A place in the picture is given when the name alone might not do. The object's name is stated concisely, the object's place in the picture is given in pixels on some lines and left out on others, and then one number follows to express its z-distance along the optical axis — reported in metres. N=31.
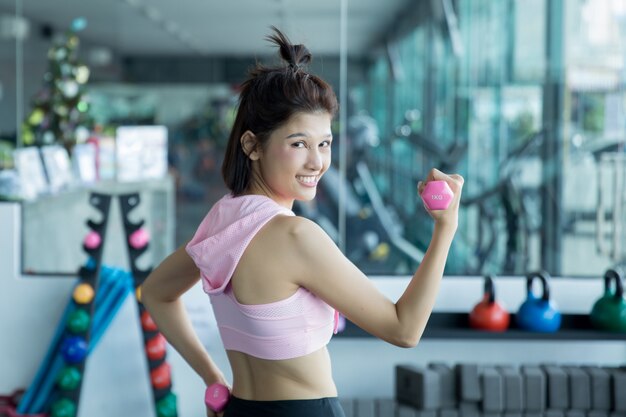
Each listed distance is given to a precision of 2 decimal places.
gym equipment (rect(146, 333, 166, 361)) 3.43
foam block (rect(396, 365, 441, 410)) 3.27
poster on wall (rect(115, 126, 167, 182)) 5.56
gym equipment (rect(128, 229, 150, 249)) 3.44
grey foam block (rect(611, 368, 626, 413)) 3.29
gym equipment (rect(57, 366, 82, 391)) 3.38
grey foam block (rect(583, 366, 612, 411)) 3.31
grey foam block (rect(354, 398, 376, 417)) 3.37
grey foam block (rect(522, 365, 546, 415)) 3.30
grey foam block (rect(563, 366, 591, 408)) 3.30
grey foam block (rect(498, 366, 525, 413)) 3.29
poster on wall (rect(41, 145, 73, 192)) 4.78
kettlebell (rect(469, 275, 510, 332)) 3.51
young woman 1.42
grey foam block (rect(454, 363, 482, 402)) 3.28
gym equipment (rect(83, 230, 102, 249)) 3.42
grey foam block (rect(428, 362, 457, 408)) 3.31
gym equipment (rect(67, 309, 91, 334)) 3.41
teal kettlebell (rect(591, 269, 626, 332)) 3.47
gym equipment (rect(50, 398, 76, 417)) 3.36
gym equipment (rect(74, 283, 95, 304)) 3.45
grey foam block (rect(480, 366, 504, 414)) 3.28
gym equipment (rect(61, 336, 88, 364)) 3.38
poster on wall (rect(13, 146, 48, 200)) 4.41
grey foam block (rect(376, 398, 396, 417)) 3.35
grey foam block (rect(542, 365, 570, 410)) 3.31
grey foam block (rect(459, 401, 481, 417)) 3.31
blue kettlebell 3.47
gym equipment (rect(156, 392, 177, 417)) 3.35
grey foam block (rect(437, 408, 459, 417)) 3.31
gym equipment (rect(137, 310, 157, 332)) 3.42
